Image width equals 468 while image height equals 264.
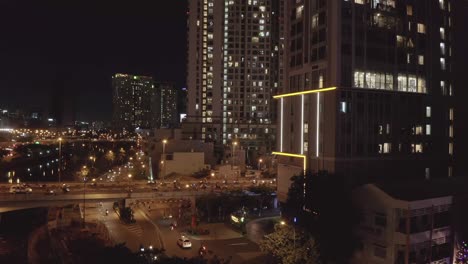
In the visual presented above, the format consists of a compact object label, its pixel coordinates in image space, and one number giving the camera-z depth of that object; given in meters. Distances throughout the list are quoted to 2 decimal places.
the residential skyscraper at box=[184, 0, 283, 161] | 104.75
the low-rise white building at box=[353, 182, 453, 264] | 31.47
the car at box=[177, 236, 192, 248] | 38.41
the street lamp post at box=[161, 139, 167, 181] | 78.31
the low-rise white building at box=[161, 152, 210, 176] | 78.69
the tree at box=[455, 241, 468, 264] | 32.88
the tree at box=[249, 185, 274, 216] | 52.47
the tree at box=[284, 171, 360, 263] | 32.12
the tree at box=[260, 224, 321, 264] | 30.12
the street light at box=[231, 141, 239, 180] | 85.82
